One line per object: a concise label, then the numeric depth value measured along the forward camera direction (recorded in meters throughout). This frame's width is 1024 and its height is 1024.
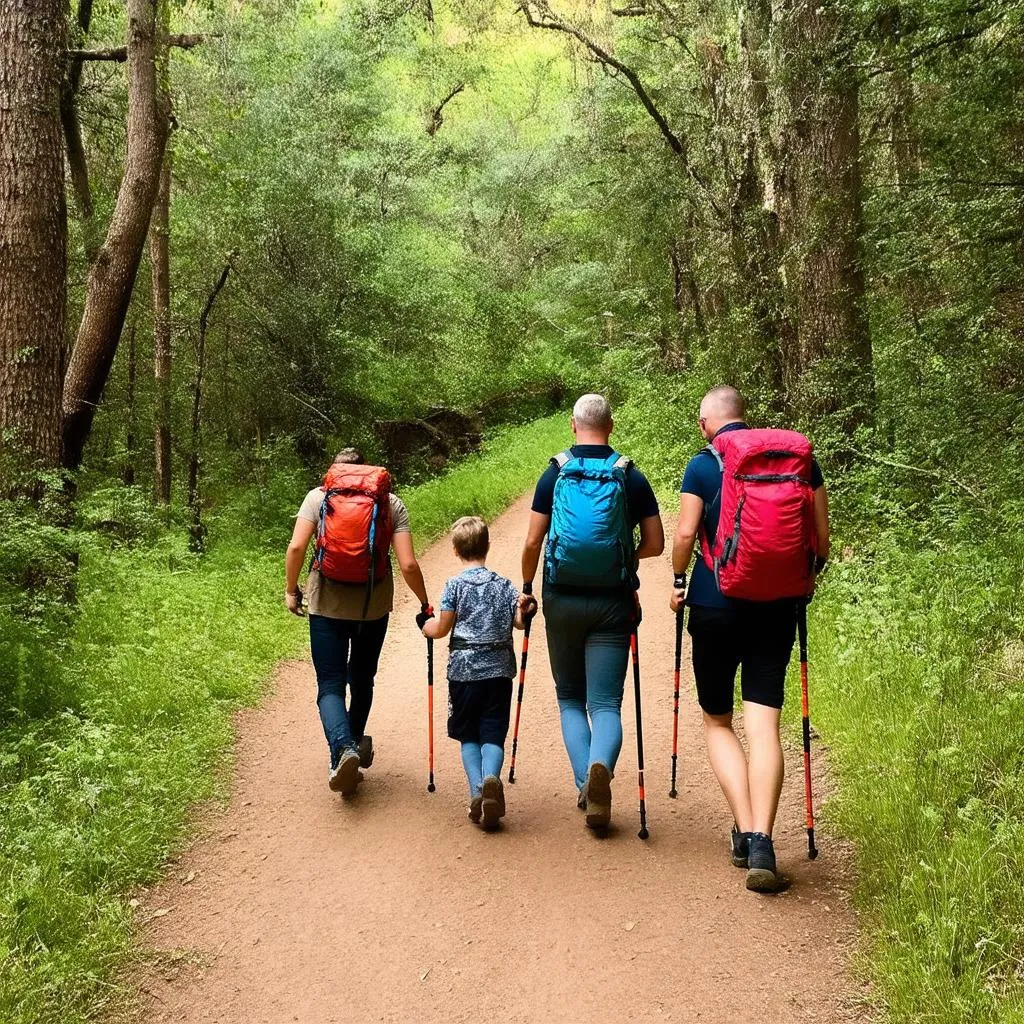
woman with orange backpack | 4.93
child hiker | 4.66
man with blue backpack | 4.20
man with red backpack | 3.66
